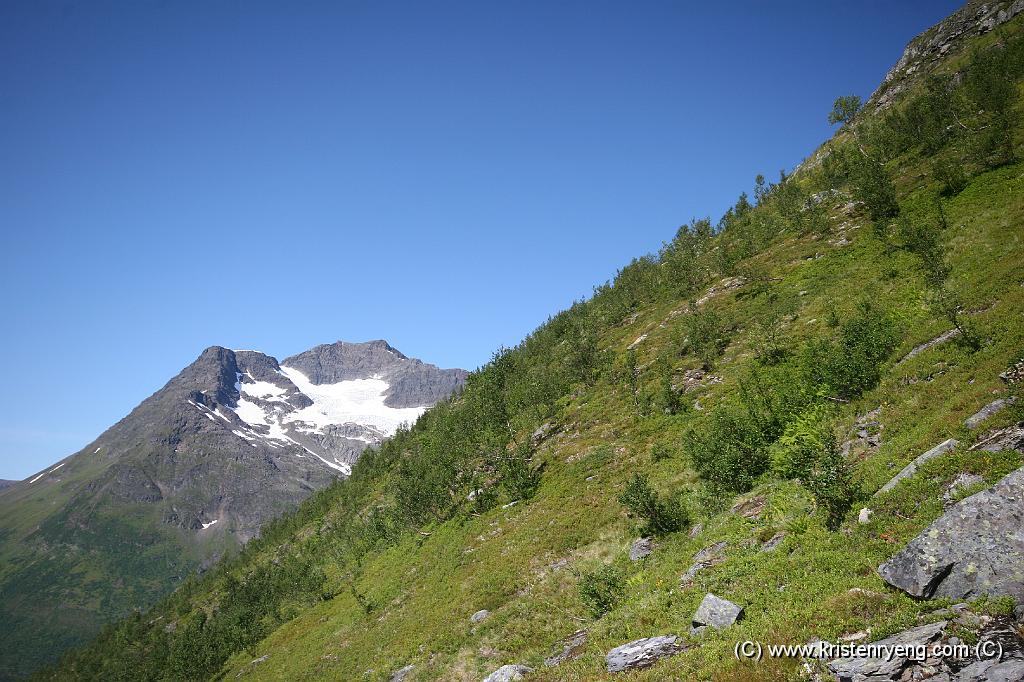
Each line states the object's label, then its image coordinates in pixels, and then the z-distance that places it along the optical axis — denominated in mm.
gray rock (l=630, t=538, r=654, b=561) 17391
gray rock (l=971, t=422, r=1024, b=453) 9867
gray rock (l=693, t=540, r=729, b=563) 13818
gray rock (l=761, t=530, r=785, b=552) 12479
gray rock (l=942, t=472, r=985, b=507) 9492
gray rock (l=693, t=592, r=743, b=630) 10031
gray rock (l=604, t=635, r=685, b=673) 10398
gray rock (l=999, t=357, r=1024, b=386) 11999
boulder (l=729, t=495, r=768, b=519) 15055
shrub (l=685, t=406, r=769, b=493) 17906
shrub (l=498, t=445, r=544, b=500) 30641
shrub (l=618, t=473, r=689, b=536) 18005
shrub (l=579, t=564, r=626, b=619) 15133
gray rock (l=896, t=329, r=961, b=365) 17259
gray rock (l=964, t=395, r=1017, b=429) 11180
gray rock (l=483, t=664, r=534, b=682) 13805
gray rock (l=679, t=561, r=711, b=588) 13297
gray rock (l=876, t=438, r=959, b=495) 11094
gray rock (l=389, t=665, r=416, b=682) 19094
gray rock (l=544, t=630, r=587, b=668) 13352
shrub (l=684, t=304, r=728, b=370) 30875
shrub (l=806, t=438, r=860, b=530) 11797
